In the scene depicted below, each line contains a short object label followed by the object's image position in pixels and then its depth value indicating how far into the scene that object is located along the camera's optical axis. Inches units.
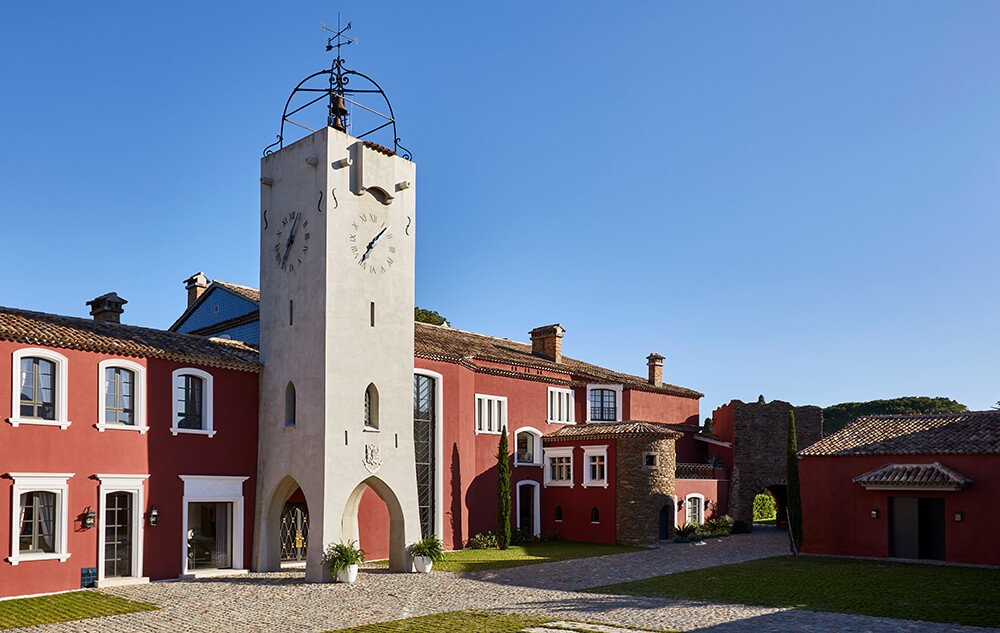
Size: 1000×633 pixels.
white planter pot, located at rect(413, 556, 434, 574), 1057.5
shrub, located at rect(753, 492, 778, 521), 2138.3
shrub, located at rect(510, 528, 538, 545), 1462.8
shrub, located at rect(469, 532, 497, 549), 1353.3
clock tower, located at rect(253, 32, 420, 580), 1015.0
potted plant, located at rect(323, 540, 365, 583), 963.3
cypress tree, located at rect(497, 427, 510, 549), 1370.6
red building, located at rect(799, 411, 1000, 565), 1141.1
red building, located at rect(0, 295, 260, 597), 867.4
